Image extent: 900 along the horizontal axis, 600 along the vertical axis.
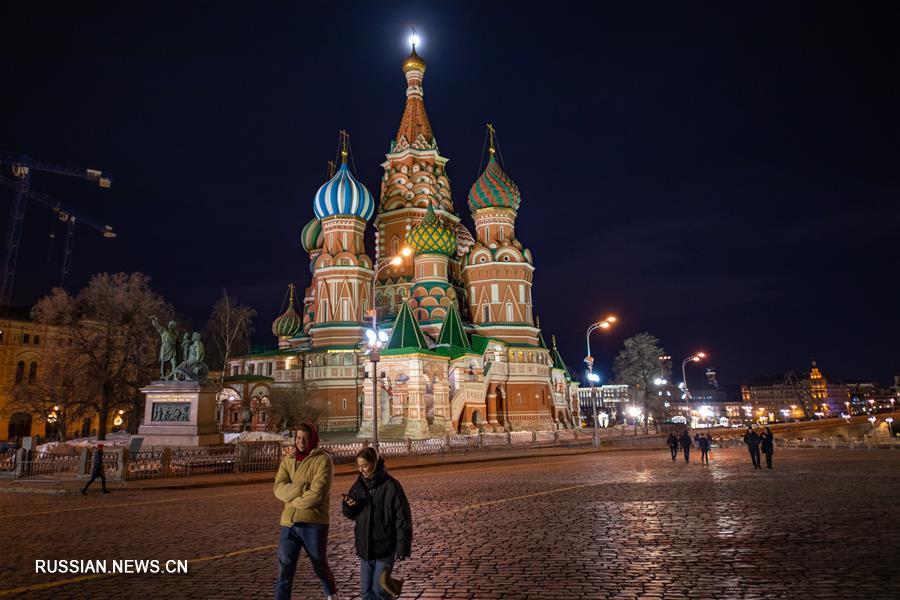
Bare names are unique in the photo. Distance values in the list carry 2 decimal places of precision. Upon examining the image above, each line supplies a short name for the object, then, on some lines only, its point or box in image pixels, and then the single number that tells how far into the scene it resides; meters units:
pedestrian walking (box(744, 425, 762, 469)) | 21.70
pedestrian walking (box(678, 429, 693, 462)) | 26.52
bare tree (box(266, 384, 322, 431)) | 45.44
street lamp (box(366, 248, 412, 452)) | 22.08
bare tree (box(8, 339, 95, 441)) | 36.28
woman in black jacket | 5.11
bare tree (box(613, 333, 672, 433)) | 66.75
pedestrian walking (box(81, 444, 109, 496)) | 16.36
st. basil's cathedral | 44.53
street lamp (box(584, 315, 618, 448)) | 39.13
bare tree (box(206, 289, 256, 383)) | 57.41
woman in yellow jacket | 5.62
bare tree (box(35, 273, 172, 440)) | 36.22
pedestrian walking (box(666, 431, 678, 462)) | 27.80
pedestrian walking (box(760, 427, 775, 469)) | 21.98
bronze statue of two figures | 24.88
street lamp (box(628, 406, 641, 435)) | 67.56
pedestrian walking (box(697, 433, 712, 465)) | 26.05
